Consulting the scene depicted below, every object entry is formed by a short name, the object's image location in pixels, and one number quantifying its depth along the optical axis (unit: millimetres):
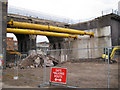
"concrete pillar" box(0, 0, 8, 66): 15375
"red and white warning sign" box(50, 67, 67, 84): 6716
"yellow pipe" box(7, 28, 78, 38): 18003
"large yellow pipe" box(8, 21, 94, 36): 16625
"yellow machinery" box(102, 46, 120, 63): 21011
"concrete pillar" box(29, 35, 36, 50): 25047
